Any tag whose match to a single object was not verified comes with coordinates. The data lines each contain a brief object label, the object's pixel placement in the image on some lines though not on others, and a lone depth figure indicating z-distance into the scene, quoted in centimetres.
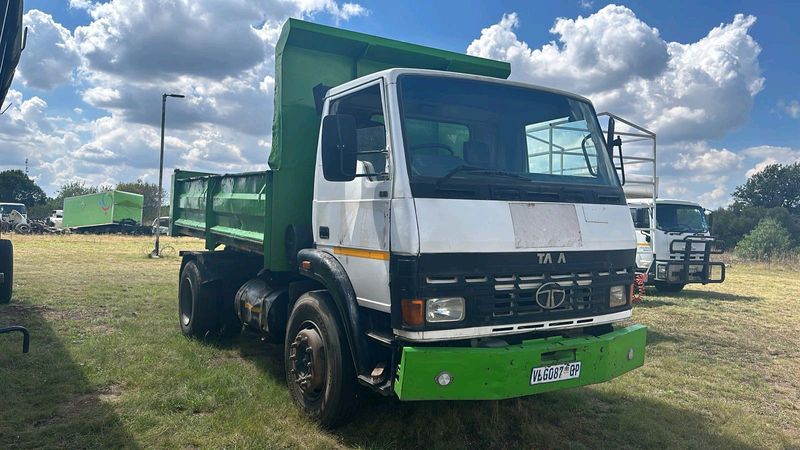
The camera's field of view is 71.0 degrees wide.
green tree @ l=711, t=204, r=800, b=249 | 5112
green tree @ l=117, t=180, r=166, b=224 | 6505
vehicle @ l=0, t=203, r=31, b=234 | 3462
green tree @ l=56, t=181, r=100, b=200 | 6618
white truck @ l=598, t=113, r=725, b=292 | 1289
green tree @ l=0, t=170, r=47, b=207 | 6274
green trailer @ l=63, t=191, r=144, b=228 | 3609
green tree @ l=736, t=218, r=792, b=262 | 3070
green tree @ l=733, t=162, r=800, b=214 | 6631
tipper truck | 339
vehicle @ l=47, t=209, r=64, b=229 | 3938
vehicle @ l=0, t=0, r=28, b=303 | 521
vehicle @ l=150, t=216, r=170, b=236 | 3578
